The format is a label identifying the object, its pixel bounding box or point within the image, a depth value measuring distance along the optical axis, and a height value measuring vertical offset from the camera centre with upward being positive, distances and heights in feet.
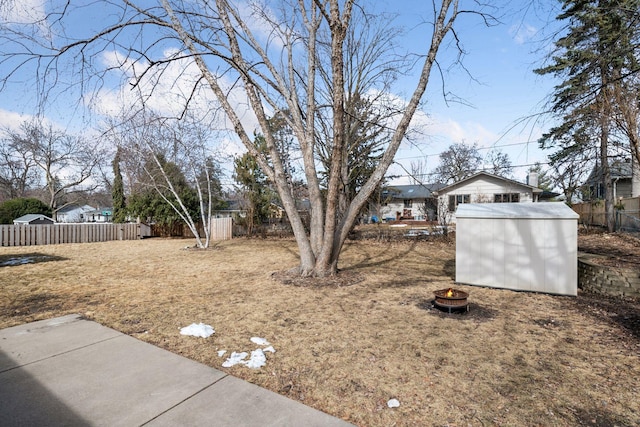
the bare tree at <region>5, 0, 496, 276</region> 18.34 +7.90
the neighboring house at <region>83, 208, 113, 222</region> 160.45 -0.18
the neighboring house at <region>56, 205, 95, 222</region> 168.35 +1.07
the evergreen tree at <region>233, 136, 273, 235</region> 53.16 +3.89
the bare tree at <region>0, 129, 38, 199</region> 77.54 +12.04
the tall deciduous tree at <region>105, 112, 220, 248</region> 40.06 +7.03
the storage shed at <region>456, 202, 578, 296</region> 16.29 -1.98
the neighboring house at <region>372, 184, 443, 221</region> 106.11 +2.54
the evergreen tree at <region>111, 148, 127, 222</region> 66.95 +4.50
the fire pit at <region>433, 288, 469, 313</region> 13.45 -3.86
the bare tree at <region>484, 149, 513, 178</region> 119.18 +20.03
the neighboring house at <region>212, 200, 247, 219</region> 117.51 +1.40
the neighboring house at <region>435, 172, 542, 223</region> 67.92 +4.74
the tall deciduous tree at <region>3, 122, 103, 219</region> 74.95 +14.74
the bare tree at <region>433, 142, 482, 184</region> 118.01 +21.20
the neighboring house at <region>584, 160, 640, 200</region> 69.23 +4.98
